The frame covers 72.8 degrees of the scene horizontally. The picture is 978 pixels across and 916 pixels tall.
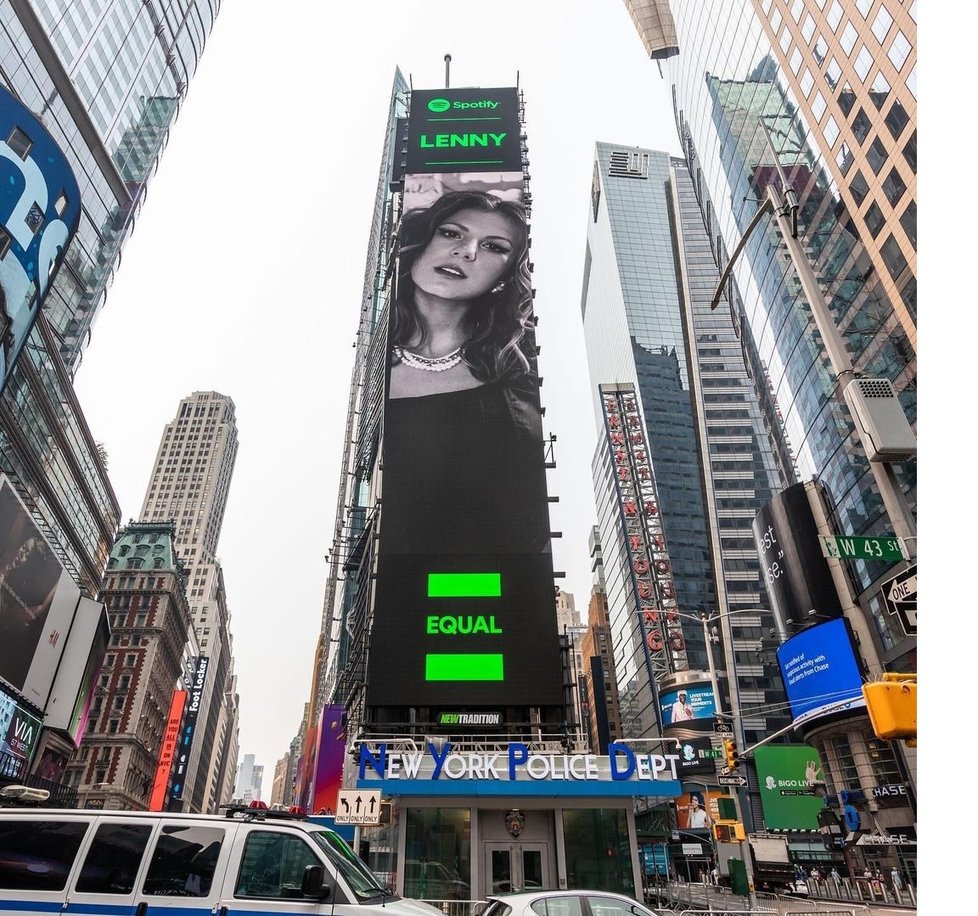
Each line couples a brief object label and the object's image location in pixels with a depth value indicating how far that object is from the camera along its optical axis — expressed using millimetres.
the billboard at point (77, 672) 51938
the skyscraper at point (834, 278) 51188
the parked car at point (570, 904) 10977
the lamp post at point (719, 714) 21062
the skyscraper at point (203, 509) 150500
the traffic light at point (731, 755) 22094
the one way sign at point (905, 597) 8730
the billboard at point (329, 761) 60406
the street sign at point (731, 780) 22497
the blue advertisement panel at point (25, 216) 36312
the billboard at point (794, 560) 59656
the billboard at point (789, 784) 50625
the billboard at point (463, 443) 30859
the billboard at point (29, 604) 40719
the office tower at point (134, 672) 88125
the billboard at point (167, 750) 102769
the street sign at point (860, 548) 10961
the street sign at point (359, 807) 18281
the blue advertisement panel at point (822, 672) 52594
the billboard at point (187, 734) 107494
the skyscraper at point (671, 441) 96625
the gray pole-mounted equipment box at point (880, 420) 9438
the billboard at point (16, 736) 40312
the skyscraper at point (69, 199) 38281
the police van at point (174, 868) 8414
